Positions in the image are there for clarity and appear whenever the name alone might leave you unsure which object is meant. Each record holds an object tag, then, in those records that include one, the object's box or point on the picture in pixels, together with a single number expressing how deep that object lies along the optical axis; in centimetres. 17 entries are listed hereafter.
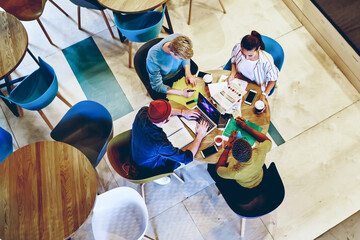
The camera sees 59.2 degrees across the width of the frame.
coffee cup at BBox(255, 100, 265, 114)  305
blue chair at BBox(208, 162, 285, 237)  289
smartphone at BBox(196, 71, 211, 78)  337
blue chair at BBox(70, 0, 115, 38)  414
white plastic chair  296
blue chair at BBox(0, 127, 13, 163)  353
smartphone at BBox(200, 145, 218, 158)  296
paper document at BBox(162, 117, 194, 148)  303
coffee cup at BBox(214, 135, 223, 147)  298
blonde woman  305
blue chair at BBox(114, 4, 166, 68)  398
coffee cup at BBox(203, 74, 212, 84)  325
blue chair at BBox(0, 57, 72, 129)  348
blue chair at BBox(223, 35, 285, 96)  344
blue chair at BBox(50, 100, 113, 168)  348
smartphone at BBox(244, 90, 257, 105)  316
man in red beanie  274
